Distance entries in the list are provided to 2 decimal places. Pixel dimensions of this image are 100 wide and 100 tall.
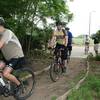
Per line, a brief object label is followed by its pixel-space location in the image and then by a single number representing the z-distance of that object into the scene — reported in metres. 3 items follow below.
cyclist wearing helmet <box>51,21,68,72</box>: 6.03
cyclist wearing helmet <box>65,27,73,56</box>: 7.61
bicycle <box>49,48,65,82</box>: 5.93
